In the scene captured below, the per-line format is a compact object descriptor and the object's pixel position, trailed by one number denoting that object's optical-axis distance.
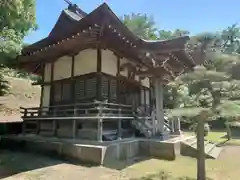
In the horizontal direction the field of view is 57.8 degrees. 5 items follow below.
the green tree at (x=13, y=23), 6.61
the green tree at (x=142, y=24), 27.34
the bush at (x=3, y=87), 19.71
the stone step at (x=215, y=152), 9.31
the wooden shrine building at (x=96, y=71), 8.23
